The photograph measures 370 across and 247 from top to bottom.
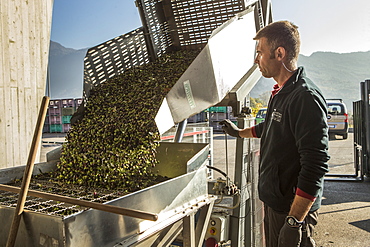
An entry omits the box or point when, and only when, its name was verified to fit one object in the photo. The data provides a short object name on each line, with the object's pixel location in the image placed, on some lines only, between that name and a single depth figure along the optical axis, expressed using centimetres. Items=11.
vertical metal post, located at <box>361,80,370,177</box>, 676
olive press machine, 149
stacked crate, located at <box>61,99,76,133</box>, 1596
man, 159
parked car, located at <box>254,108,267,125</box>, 1331
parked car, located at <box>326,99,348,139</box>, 1159
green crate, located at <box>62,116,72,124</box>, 1579
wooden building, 446
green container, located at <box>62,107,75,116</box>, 1494
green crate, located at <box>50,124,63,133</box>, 1700
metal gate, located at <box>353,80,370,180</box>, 678
